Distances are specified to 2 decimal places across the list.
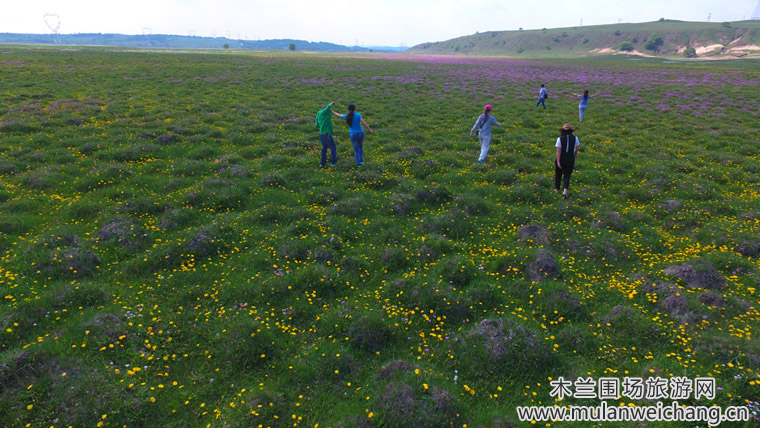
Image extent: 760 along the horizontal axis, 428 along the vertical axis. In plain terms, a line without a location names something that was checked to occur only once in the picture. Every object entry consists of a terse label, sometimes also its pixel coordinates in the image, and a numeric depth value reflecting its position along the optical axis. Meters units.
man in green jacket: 16.50
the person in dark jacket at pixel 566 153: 13.91
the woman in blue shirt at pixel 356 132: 16.25
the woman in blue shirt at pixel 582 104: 28.06
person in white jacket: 17.75
